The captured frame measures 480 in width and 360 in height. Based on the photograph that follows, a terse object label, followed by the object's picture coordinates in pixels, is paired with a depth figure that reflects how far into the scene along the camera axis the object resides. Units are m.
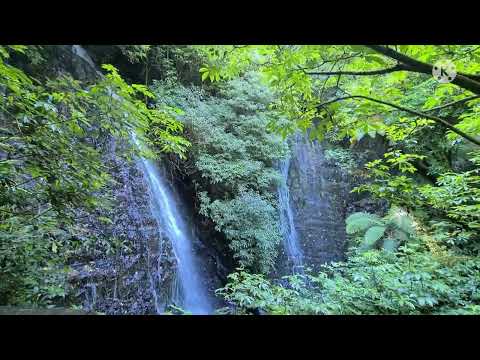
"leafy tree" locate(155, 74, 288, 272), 5.26
